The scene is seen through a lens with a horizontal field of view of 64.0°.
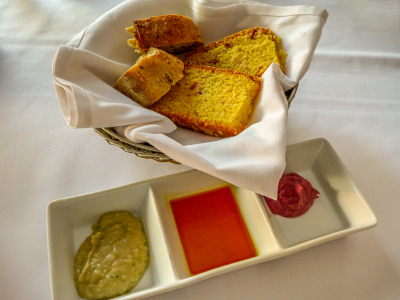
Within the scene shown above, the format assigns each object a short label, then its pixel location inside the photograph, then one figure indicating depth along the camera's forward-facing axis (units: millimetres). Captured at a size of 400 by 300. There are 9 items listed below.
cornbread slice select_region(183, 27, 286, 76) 315
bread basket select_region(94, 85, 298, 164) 254
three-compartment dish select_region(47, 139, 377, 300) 240
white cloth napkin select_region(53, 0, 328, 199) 238
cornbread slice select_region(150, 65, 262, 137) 278
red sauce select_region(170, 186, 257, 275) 255
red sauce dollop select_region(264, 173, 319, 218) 272
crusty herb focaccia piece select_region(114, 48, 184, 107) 276
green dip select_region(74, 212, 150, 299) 242
